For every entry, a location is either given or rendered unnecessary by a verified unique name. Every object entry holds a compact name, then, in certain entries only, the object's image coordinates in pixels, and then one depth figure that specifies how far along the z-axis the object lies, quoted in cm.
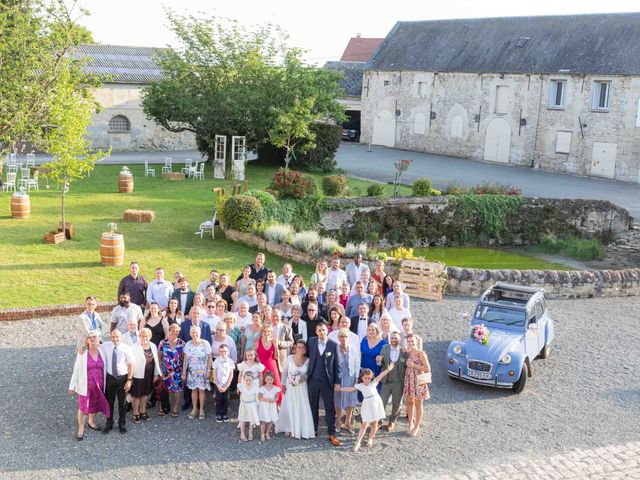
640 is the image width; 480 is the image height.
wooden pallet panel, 1747
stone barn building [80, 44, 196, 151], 4053
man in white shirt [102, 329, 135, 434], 989
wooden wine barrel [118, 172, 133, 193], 2728
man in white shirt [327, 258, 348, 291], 1396
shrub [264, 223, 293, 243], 2023
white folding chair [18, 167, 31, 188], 2659
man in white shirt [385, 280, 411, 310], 1259
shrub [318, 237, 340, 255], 1953
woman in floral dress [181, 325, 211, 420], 1035
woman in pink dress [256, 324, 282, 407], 1029
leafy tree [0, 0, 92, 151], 1955
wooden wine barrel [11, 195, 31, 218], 2217
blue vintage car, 1204
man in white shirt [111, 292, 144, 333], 1110
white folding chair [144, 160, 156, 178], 3164
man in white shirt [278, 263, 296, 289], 1321
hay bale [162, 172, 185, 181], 3083
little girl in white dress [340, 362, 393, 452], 989
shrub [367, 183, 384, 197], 2652
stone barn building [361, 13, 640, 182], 3706
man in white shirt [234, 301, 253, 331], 1102
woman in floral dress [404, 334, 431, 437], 1031
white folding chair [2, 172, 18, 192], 2628
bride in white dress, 999
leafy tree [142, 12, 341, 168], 3219
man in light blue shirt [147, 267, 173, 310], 1239
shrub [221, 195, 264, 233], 2092
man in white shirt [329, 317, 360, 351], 1042
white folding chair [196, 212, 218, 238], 2145
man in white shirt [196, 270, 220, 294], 1256
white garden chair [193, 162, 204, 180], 3178
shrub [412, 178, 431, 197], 2689
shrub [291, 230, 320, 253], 1967
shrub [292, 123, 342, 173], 3497
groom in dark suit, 1009
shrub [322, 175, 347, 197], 2661
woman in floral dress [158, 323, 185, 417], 1048
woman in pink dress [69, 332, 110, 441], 972
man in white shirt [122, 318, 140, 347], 1025
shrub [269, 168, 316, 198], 2384
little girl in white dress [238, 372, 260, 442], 989
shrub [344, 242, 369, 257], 1900
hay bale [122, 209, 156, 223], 2266
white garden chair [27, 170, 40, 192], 2648
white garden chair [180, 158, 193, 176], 3208
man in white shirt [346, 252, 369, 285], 1454
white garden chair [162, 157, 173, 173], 3187
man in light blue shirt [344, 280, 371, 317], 1256
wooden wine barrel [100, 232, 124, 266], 1770
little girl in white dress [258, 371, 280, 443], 995
